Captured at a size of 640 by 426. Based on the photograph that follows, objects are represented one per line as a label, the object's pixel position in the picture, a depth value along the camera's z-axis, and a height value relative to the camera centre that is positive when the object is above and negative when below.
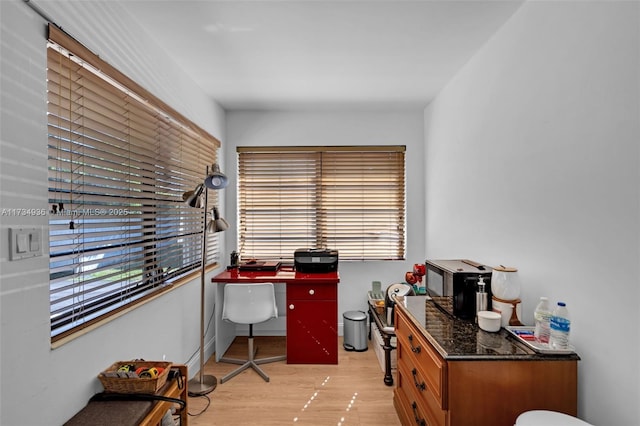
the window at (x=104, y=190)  1.38 +0.11
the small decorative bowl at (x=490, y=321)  1.62 -0.55
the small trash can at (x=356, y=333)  3.21 -1.21
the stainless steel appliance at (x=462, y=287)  1.79 -0.43
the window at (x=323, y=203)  3.64 +0.09
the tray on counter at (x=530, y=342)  1.34 -0.58
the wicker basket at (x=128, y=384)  1.56 -0.83
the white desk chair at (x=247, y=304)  2.72 -0.77
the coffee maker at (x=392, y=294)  2.83 -0.72
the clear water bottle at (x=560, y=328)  1.35 -0.49
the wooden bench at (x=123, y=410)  1.37 -0.88
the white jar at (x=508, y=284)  1.66 -0.37
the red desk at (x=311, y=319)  2.94 -0.98
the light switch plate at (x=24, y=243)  1.14 -0.11
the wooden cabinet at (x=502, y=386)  1.33 -0.71
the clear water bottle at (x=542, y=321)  1.45 -0.49
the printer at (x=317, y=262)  3.11 -0.48
